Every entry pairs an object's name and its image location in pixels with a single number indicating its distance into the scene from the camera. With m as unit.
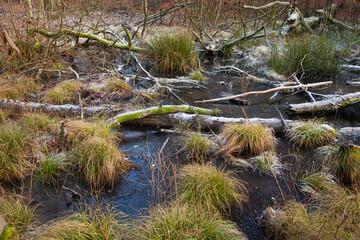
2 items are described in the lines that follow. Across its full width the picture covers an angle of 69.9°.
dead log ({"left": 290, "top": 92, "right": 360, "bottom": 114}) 5.36
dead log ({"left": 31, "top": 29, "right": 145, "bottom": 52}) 6.71
